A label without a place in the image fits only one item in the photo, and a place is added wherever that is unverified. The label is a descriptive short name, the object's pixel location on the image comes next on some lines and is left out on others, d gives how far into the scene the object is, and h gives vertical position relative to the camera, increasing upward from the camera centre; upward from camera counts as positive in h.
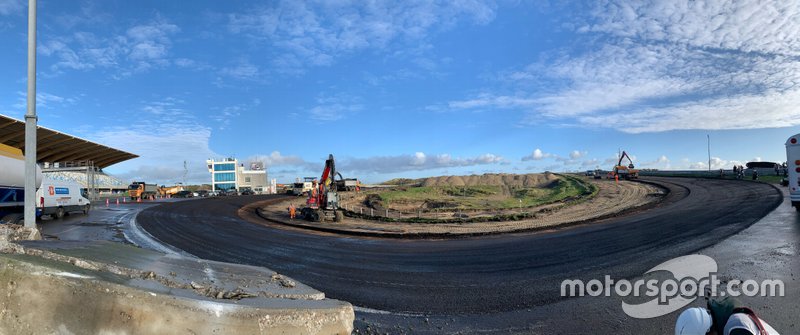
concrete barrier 2.61 -0.83
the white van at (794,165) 12.87 +0.27
